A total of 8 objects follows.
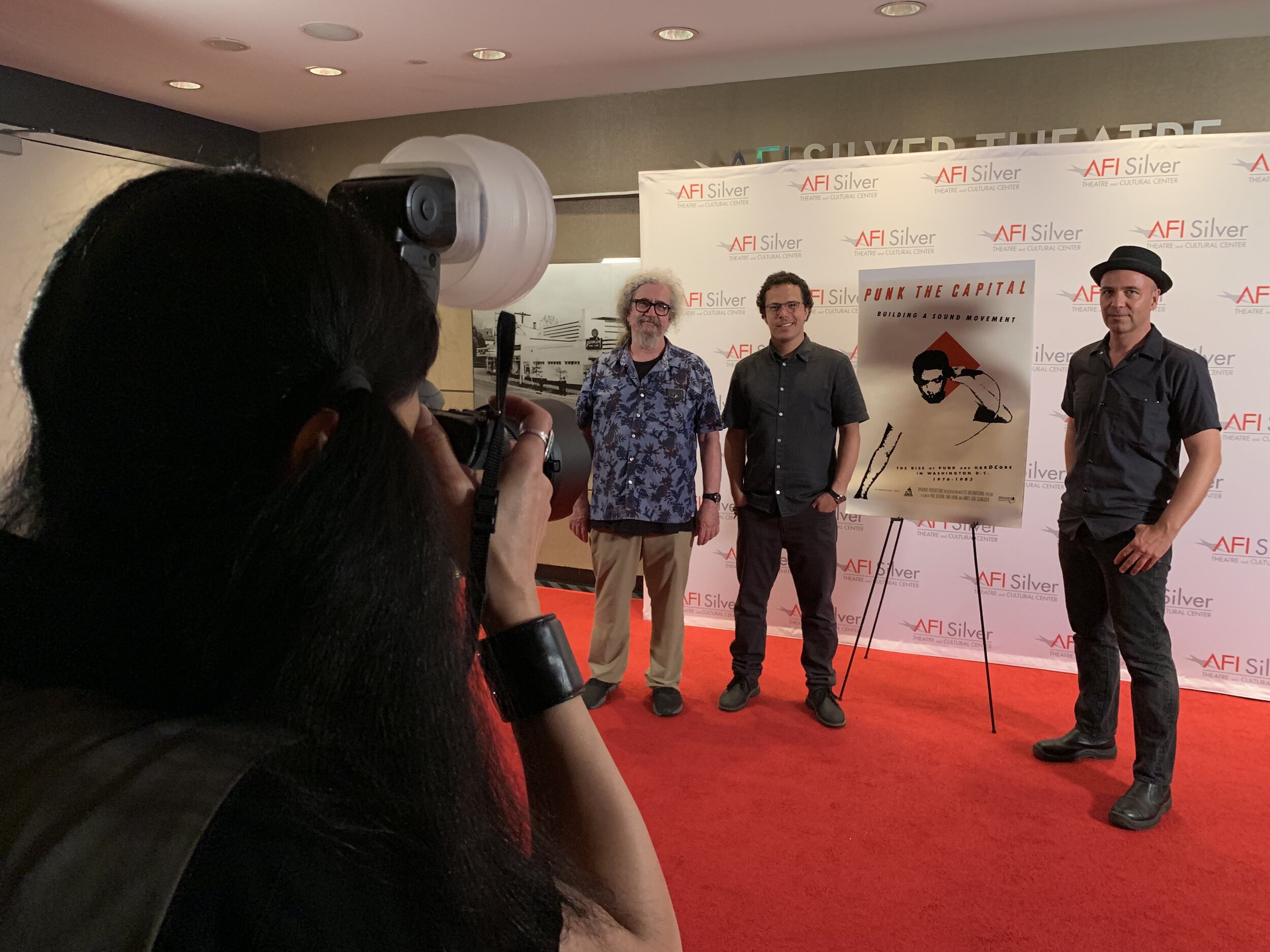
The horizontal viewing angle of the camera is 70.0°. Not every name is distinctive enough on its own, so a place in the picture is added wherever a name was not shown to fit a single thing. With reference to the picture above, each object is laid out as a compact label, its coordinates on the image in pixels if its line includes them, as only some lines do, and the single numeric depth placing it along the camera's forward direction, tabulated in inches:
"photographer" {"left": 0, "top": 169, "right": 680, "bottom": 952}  17.0
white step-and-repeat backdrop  145.3
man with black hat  103.3
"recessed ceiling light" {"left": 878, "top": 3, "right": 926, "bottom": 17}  146.9
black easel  130.0
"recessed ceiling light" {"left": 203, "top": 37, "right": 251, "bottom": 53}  166.7
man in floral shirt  138.1
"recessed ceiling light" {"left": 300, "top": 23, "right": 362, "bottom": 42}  158.6
